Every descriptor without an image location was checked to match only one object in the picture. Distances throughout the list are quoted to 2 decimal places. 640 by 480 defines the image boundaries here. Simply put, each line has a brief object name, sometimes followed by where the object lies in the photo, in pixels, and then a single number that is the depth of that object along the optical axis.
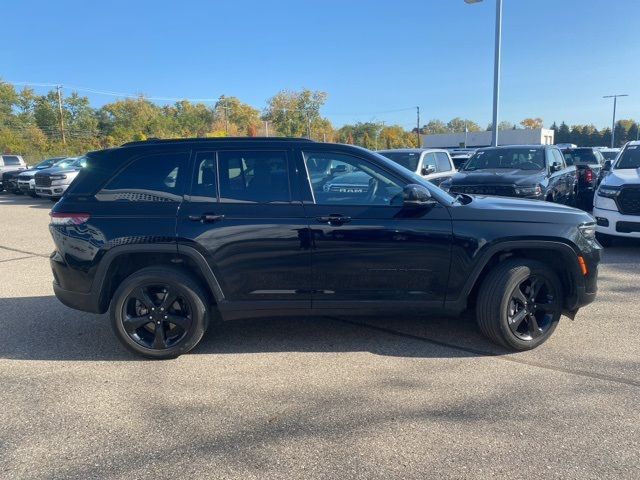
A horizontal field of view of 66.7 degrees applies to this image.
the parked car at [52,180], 17.17
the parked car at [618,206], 7.54
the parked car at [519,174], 9.08
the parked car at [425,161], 10.73
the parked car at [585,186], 13.08
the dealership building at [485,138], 67.16
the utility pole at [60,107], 61.74
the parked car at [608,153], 23.67
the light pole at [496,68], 15.34
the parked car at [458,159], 23.96
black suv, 3.99
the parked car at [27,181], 19.25
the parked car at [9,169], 21.41
